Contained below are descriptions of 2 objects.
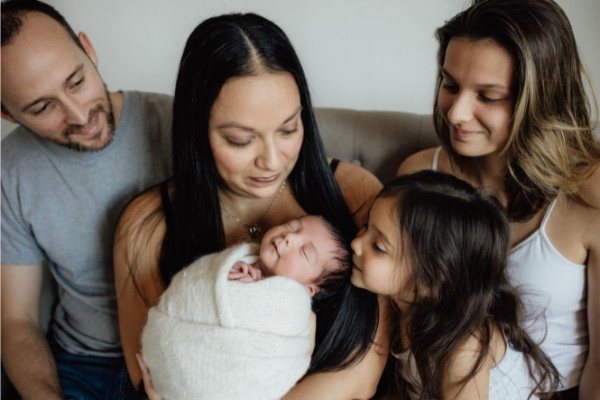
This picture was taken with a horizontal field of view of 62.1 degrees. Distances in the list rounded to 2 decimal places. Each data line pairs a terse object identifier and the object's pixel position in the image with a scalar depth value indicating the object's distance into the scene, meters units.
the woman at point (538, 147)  1.13
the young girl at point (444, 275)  1.13
